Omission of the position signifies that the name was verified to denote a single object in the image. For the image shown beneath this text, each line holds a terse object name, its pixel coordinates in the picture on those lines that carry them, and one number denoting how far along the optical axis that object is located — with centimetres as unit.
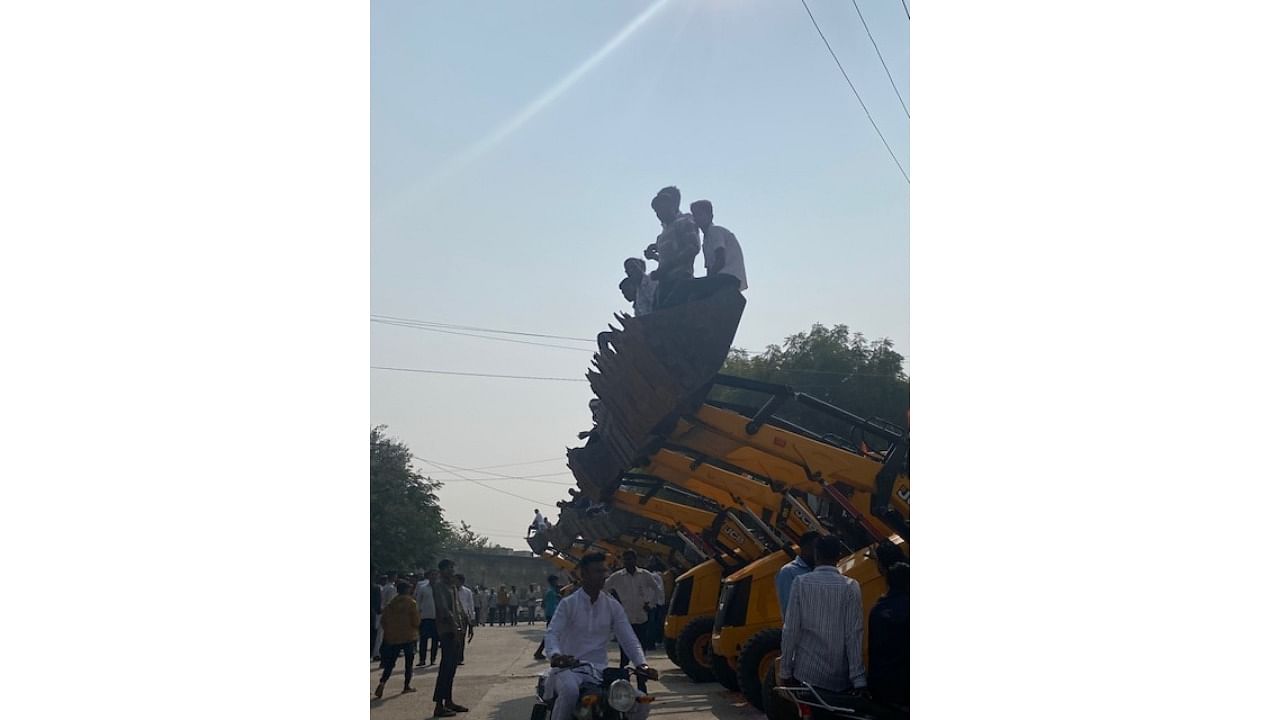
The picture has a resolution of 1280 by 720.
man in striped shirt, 624
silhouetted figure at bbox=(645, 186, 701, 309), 812
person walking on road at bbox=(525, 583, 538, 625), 3703
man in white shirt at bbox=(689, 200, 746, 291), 796
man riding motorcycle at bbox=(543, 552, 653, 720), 602
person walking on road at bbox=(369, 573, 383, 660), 1396
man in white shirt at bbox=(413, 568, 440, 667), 1327
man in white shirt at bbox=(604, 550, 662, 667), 1302
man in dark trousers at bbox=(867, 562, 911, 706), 655
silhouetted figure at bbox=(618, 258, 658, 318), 849
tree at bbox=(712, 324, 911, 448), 1722
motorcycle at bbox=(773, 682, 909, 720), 609
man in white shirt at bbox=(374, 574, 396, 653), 1460
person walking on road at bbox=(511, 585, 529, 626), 3403
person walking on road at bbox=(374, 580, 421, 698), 1163
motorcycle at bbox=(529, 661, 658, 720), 540
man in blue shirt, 862
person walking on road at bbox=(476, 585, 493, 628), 2682
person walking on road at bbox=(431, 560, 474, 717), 1030
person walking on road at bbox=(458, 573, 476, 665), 1265
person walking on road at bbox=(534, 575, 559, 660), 1948
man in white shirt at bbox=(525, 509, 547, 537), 2634
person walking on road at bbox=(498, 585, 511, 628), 3256
